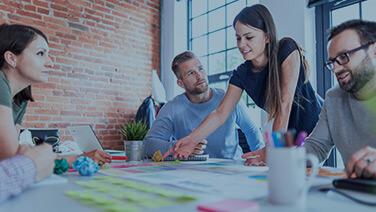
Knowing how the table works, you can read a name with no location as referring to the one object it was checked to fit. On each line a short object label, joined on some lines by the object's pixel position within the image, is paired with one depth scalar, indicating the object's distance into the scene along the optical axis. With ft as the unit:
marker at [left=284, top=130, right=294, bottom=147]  2.06
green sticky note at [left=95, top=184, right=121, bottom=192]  2.63
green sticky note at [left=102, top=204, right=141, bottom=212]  1.98
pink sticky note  1.94
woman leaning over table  5.13
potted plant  5.41
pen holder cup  2.07
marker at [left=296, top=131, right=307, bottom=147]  2.18
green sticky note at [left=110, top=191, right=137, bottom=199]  2.38
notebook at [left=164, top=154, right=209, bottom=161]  5.32
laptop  5.73
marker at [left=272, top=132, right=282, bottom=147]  2.13
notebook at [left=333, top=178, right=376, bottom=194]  2.47
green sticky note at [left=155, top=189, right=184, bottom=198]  2.41
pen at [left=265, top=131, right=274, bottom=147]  2.14
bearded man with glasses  4.11
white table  2.07
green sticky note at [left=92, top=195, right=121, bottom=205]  2.18
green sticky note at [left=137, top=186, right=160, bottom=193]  2.57
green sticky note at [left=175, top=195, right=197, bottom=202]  2.29
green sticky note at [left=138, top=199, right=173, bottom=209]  2.09
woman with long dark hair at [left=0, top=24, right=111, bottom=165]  4.61
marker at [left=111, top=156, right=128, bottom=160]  5.43
